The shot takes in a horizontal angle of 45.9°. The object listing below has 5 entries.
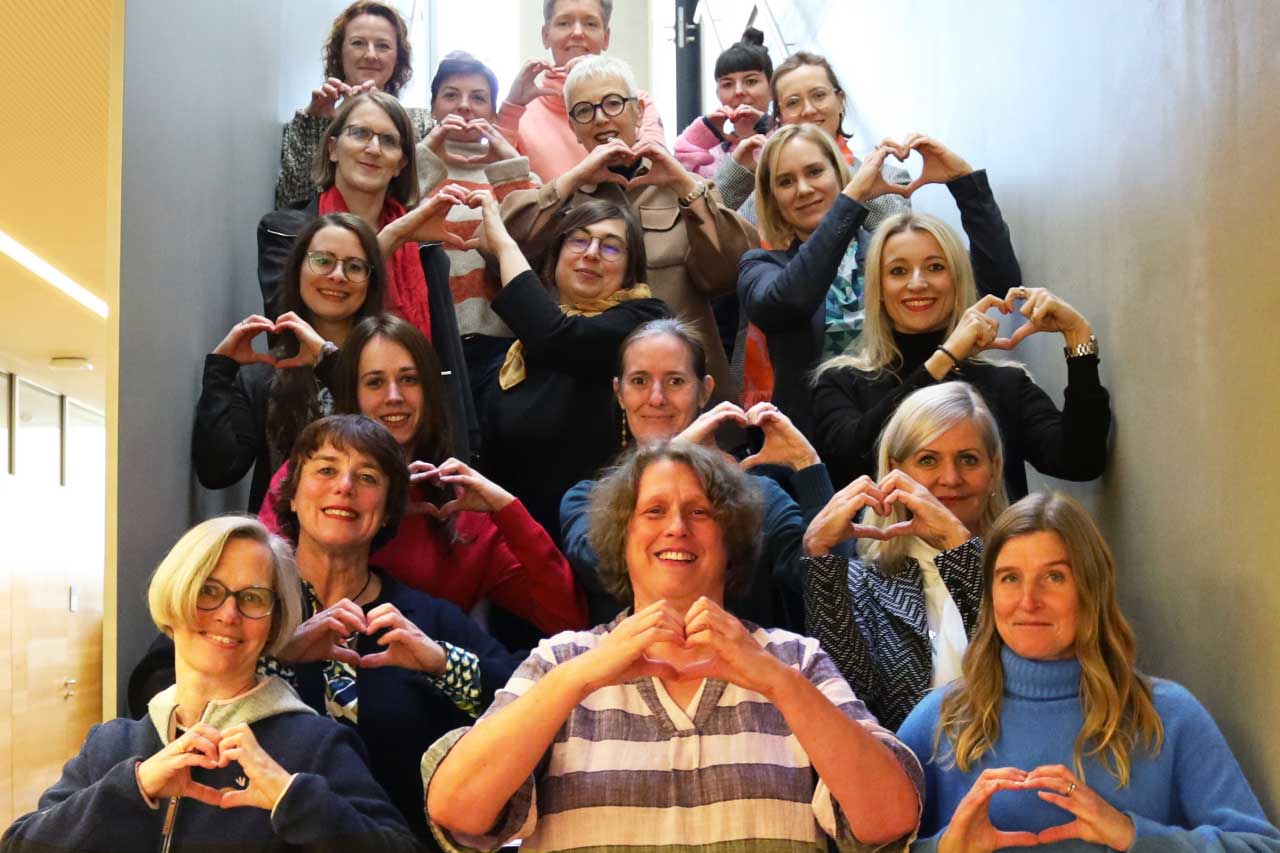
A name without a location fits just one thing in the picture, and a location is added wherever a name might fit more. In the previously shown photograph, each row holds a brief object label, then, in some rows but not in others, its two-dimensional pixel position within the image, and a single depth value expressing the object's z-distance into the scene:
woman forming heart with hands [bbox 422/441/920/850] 1.91
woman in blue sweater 1.94
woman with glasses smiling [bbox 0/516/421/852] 2.03
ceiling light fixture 5.13
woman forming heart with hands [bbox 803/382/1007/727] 2.39
